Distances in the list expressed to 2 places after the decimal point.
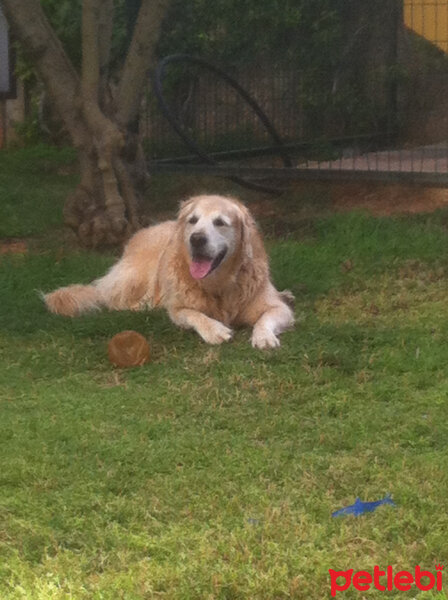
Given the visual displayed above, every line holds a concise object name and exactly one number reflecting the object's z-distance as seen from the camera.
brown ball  9.47
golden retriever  10.26
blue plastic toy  6.33
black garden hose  15.20
